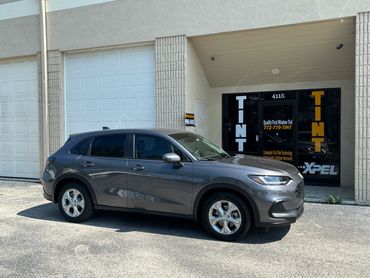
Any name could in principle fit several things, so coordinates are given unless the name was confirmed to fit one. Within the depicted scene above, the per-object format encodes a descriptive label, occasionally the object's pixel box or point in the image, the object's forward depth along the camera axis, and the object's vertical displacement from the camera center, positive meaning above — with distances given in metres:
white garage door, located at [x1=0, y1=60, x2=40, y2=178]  11.49 -0.02
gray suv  5.43 -0.95
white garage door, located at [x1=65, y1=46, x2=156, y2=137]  10.09 +0.80
